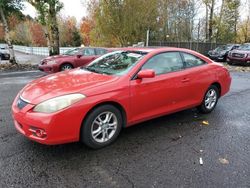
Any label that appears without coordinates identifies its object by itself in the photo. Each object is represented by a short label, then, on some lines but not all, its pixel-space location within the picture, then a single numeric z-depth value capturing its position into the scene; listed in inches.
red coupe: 99.0
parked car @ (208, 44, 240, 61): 596.9
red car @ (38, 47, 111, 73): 333.8
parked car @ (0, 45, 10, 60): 646.7
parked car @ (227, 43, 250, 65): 506.1
